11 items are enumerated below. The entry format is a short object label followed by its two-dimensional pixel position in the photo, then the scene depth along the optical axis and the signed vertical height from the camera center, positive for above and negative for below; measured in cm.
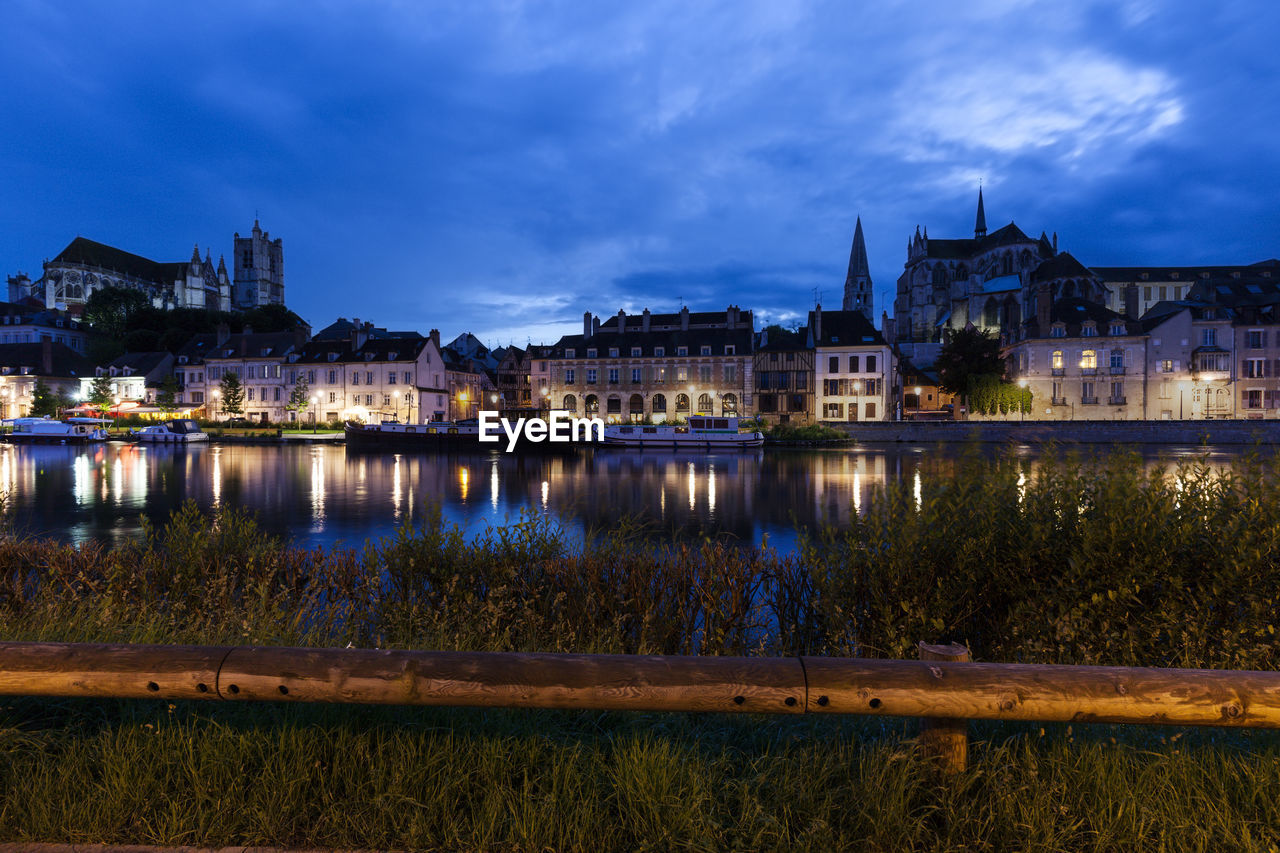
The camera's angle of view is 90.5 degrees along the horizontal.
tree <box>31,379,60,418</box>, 6850 +272
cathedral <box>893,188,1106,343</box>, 7062 +1843
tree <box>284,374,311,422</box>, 6775 +317
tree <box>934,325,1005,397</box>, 6038 +569
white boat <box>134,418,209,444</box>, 4988 -49
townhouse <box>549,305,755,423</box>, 6300 +524
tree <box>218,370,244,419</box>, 6738 +353
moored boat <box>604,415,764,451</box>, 4522 -99
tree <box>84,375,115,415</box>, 7000 +373
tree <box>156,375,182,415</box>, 6912 +338
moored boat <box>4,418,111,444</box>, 5112 -32
